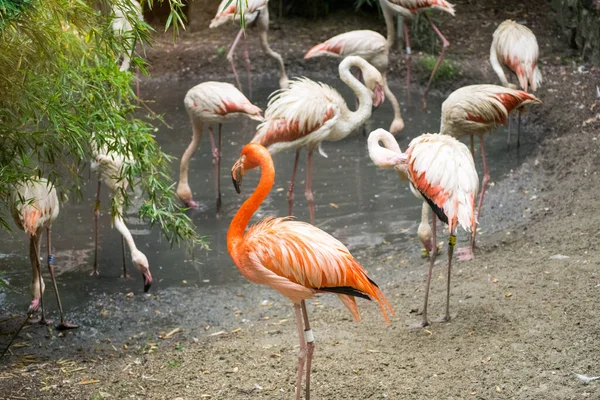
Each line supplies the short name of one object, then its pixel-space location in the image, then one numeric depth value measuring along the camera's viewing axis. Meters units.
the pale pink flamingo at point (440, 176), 8.98
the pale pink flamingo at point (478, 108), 11.98
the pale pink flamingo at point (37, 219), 9.94
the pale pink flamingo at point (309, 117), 12.47
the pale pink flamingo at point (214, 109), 13.89
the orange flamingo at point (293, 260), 7.55
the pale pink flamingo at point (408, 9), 18.41
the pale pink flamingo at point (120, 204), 11.12
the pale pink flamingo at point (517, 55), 15.83
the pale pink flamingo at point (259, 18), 18.78
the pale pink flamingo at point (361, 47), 17.72
